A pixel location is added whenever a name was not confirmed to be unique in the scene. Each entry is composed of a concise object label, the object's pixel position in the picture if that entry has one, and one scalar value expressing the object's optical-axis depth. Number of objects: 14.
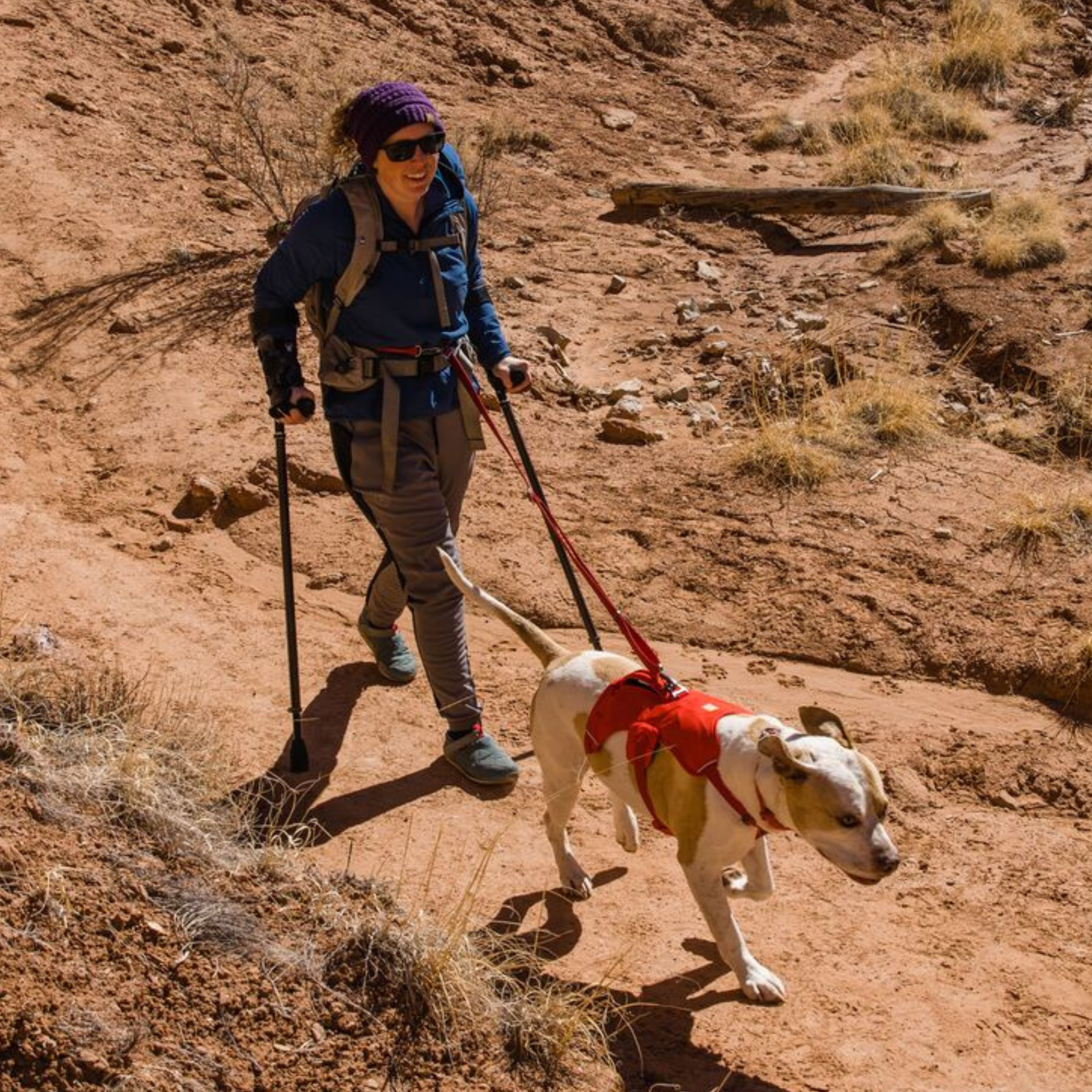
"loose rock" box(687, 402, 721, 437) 8.46
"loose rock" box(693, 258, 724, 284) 10.53
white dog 3.71
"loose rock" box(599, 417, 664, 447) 8.32
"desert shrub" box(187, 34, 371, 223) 10.47
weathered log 11.45
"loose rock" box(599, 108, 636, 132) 13.46
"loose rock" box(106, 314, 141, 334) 8.88
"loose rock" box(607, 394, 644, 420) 8.46
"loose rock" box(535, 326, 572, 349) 9.20
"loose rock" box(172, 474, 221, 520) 7.45
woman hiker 4.84
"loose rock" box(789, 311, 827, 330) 9.58
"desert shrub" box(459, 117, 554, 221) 11.38
